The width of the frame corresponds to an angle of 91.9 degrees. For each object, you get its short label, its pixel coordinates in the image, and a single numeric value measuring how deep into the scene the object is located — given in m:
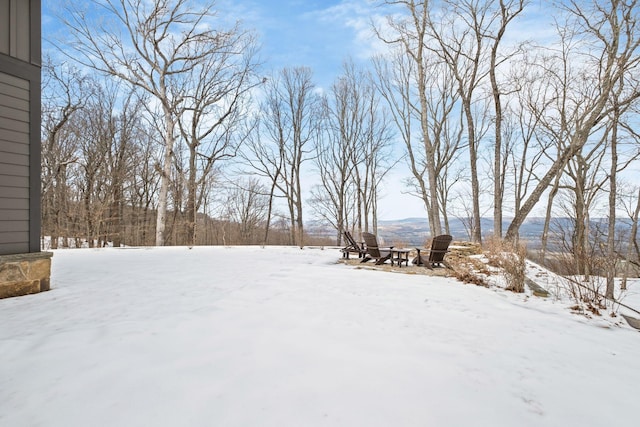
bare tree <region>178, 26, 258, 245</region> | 14.52
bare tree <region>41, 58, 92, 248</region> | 13.33
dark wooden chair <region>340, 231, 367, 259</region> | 7.81
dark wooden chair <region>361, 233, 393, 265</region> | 7.05
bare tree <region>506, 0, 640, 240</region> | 7.89
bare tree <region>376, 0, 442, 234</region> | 11.04
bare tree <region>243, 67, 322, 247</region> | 18.08
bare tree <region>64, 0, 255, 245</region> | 11.18
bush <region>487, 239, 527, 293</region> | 4.68
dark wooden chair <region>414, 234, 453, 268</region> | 6.33
